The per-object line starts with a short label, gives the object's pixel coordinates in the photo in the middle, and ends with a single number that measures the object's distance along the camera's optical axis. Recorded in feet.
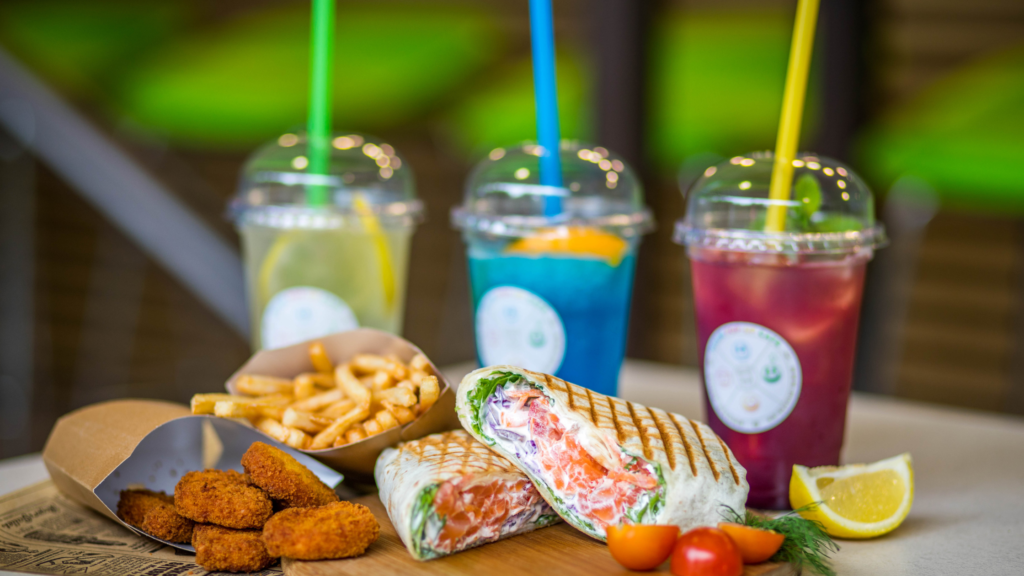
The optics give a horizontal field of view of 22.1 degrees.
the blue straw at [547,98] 3.98
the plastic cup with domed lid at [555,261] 4.00
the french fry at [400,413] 3.78
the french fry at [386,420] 3.77
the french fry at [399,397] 3.78
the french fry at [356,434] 3.77
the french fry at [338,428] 3.77
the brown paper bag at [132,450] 3.73
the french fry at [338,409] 3.83
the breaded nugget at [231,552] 3.57
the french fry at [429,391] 3.79
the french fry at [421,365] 3.88
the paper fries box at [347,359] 3.78
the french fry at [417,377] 3.83
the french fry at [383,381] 3.85
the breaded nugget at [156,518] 3.64
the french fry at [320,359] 3.96
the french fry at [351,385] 3.81
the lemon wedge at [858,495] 3.71
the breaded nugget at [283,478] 3.64
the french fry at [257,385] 3.89
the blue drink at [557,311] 3.99
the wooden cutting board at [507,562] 3.55
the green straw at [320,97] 4.15
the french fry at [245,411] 3.78
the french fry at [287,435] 3.77
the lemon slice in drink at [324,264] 4.16
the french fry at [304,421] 3.79
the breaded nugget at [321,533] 3.55
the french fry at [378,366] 3.88
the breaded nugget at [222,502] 3.61
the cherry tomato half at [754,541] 3.53
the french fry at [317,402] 3.86
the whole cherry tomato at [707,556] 3.50
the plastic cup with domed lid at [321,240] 4.16
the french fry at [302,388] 3.89
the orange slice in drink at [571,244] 3.99
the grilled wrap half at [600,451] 3.58
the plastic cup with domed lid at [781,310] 3.78
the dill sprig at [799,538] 3.58
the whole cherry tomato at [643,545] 3.51
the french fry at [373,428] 3.76
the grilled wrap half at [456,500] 3.57
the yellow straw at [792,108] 3.78
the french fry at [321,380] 3.93
